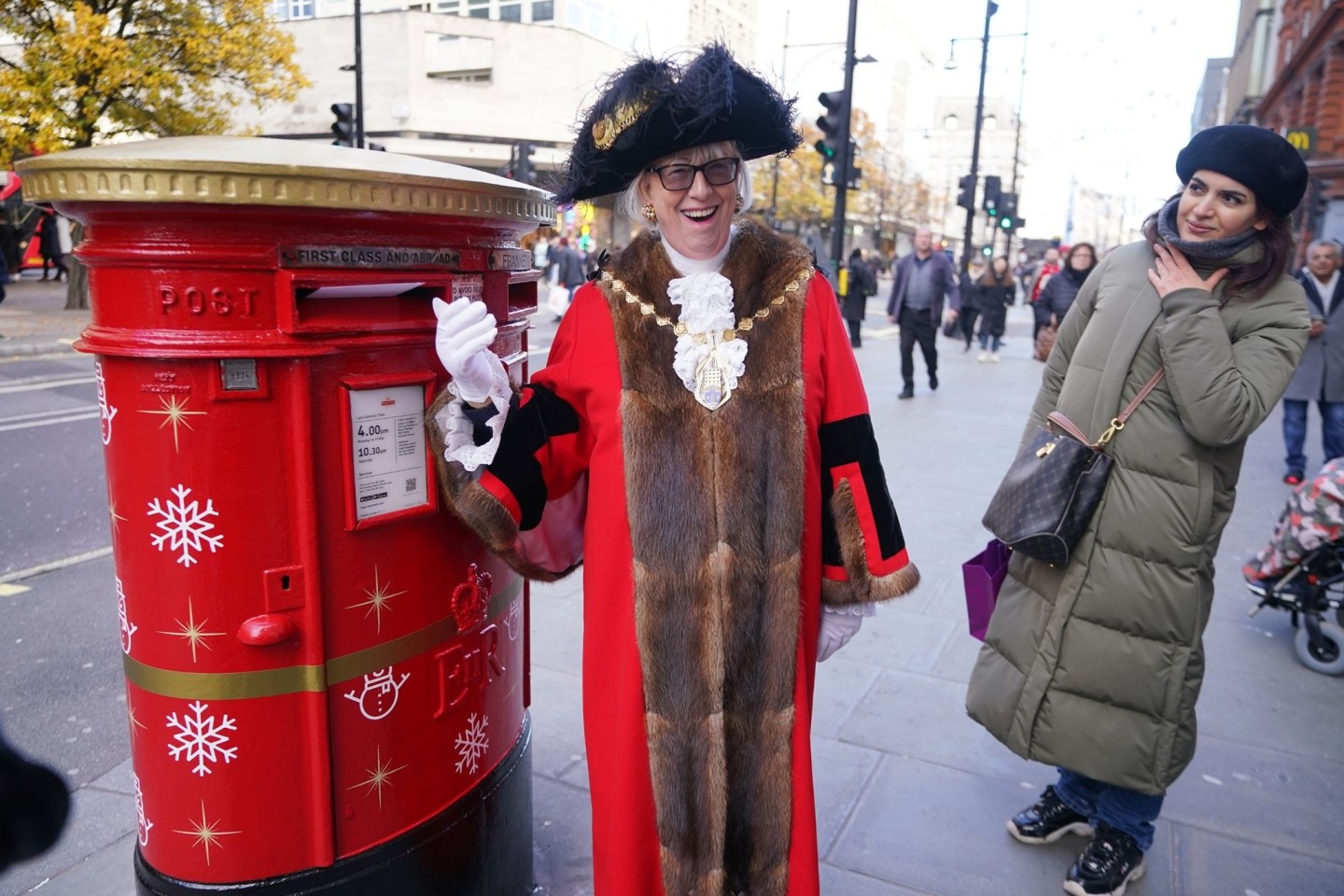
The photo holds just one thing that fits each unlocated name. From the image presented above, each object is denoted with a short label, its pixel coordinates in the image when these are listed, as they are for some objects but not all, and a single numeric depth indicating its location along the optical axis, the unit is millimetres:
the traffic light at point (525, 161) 17938
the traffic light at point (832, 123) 12430
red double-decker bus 22359
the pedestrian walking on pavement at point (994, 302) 15617
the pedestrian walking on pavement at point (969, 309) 16922
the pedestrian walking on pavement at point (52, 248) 22366
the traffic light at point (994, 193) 23281
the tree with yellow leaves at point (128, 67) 12820
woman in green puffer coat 2285
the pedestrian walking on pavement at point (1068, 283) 10047
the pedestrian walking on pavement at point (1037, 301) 12211
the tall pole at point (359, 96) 18250
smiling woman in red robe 1818
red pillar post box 1499
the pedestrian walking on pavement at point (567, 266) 19797
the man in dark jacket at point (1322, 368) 6562
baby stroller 3777
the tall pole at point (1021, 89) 23078
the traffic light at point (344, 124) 16234
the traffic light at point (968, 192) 21422
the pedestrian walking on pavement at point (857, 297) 15875
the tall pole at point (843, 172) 12375
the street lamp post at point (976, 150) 20859
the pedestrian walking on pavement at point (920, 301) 10453
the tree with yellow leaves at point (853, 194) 45625
